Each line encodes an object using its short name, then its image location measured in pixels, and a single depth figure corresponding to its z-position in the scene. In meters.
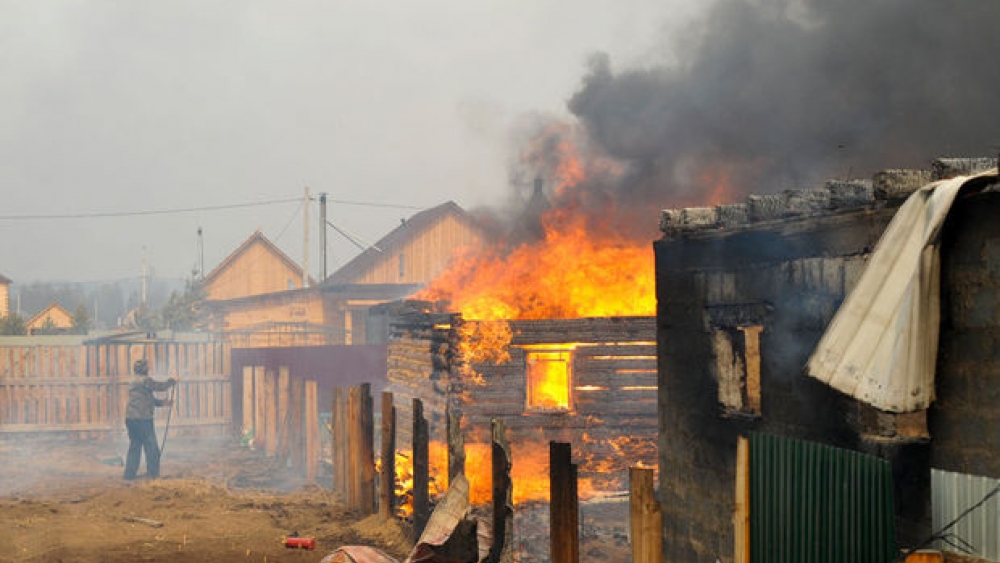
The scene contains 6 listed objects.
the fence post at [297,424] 20.16
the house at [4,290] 68.50
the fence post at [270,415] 21.61
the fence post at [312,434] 19.23
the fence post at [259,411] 22.69
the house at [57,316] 66.84
